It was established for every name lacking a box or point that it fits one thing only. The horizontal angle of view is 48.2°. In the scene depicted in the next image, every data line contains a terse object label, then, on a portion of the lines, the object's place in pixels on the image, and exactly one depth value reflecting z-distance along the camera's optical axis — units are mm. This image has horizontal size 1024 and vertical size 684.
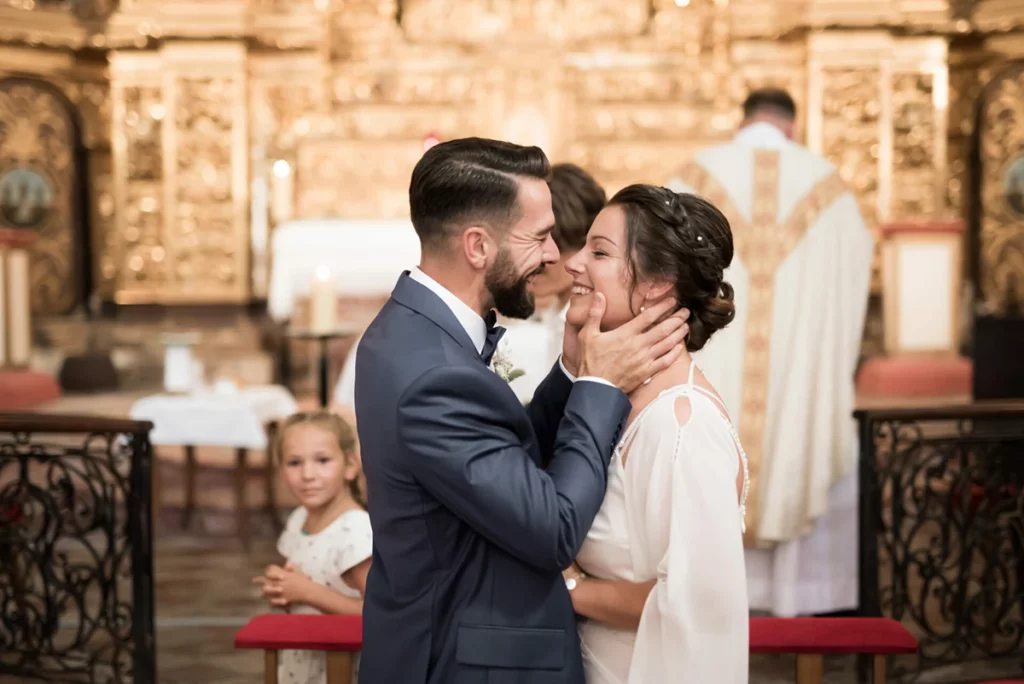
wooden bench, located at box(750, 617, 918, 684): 2896
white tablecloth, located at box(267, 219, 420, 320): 9000
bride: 2043
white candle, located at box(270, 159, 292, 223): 10539
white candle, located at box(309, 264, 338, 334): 5625
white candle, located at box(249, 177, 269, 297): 10750
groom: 1945
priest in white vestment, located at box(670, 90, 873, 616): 4633
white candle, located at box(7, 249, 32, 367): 9398
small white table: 6449
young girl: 3459
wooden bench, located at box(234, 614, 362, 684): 2922
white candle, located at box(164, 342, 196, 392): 6984
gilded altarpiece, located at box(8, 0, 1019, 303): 10375
